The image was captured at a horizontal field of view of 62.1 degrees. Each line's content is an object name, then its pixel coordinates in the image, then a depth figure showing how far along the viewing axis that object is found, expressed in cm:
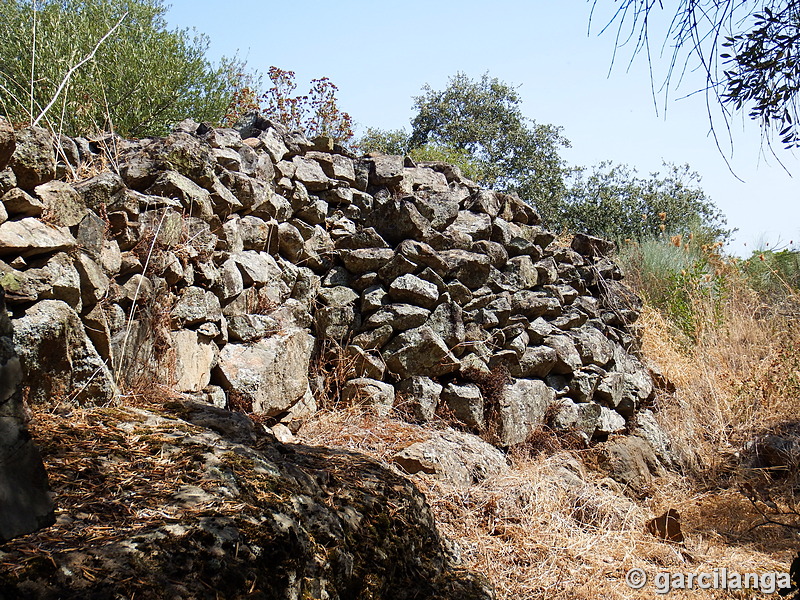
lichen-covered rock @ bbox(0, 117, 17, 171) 290
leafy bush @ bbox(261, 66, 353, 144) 1246
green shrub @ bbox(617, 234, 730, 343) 852
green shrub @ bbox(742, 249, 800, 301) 1160
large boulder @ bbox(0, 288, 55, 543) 171
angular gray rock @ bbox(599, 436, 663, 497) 553
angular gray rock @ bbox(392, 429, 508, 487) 425
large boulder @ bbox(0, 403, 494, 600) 177
